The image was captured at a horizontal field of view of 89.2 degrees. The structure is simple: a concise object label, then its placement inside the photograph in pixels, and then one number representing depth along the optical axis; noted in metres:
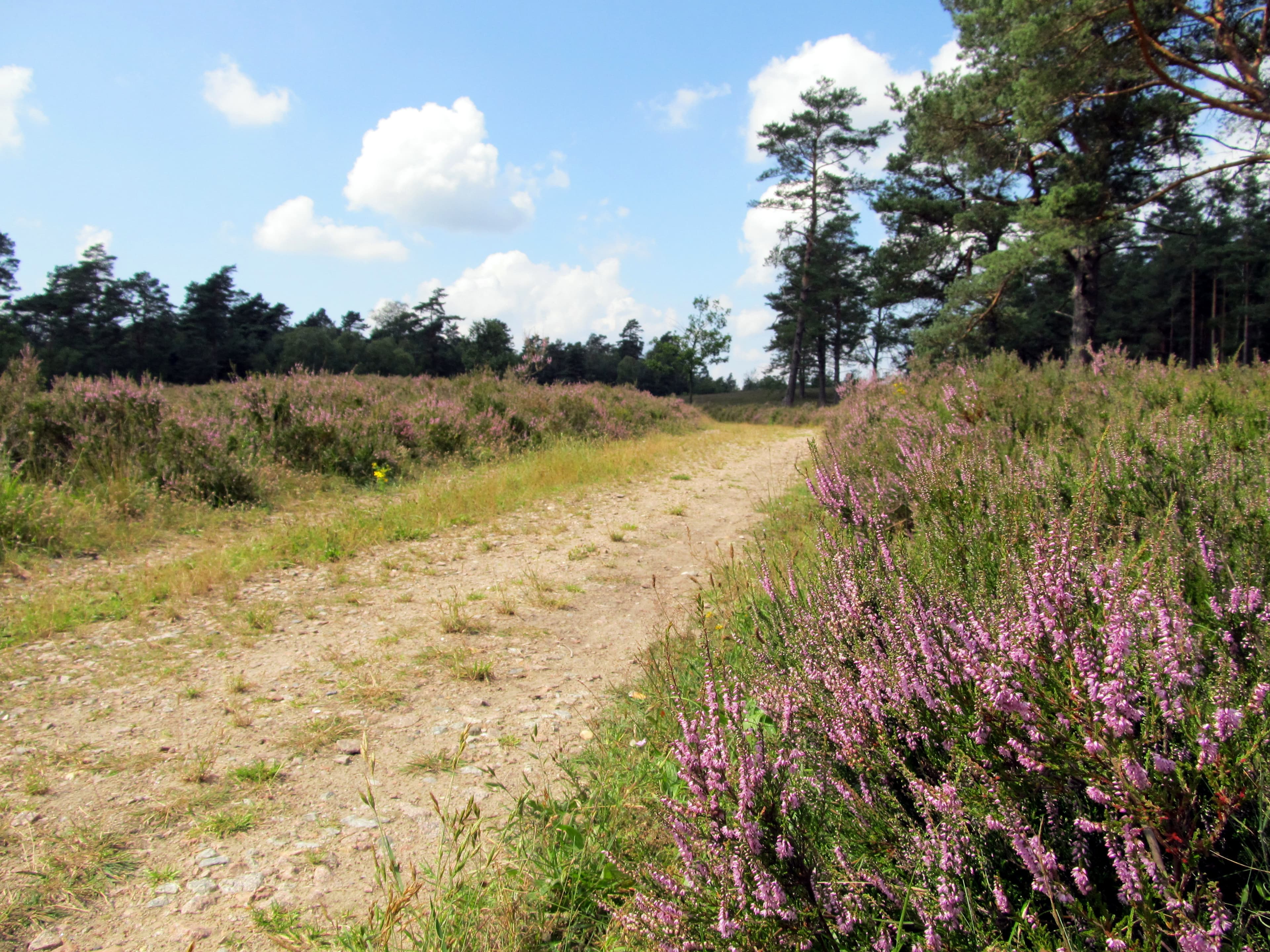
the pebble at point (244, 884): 2.23
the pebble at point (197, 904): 2.14
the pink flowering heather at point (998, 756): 1.27
